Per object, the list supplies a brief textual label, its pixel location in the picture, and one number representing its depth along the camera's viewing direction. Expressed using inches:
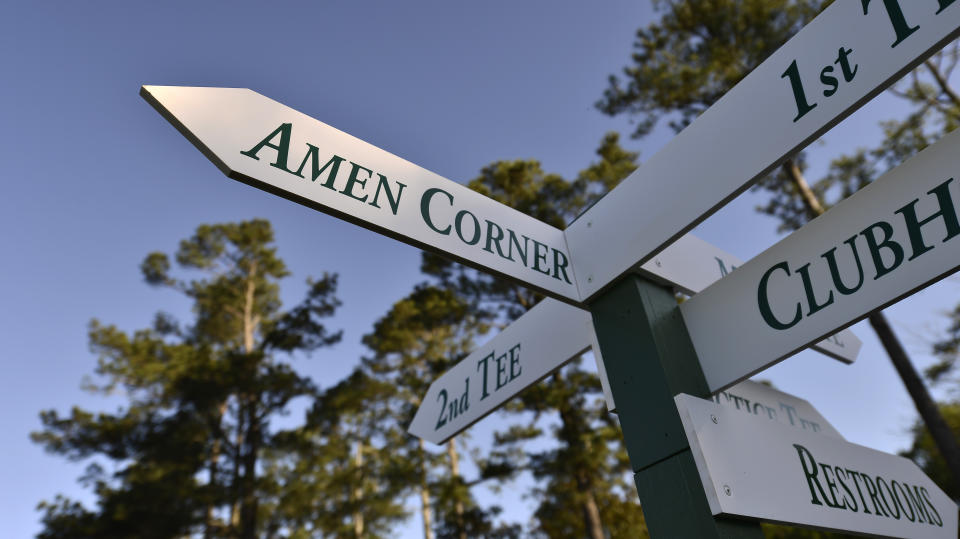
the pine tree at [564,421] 402.6
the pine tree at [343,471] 596.1
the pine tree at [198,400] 477.1
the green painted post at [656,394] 52.4
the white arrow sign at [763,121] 49.0
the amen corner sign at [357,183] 48.7
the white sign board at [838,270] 50.6
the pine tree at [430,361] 505.7
